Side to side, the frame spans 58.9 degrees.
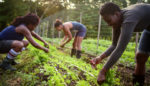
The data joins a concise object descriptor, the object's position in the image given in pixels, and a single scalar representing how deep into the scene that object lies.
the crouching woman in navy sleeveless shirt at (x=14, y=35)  3.29
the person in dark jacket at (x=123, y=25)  1.67
